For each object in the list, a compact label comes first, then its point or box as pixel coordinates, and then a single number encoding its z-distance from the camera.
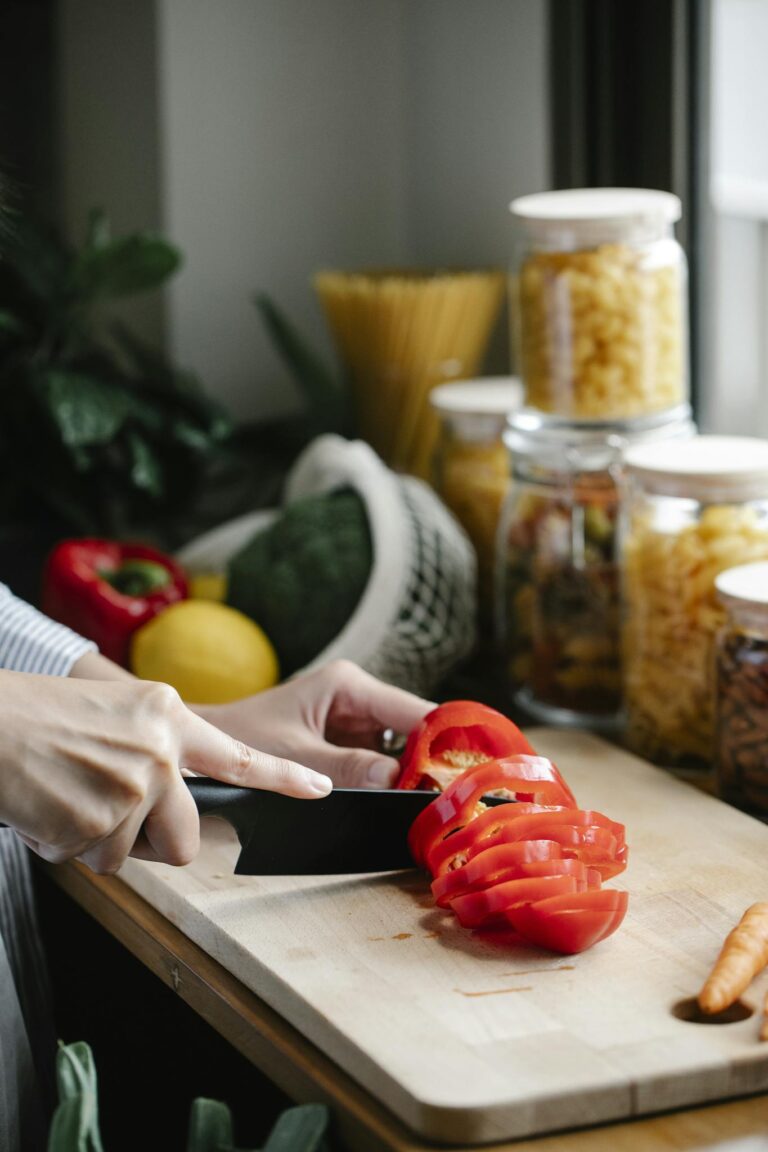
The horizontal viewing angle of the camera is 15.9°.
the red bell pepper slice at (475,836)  1.24
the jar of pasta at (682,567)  1.38
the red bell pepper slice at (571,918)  1.20
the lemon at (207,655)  1.53
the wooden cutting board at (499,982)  1.13
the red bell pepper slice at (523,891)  1.21
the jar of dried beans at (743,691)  1.33
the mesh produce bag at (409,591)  1.54
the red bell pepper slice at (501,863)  1.22
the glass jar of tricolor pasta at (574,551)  1.48
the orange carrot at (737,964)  1.16
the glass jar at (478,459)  1.61
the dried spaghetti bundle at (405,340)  1.73
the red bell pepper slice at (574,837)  1.23
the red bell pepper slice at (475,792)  1.25
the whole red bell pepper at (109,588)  1.63
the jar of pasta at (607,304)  1.45
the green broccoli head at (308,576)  1.56
